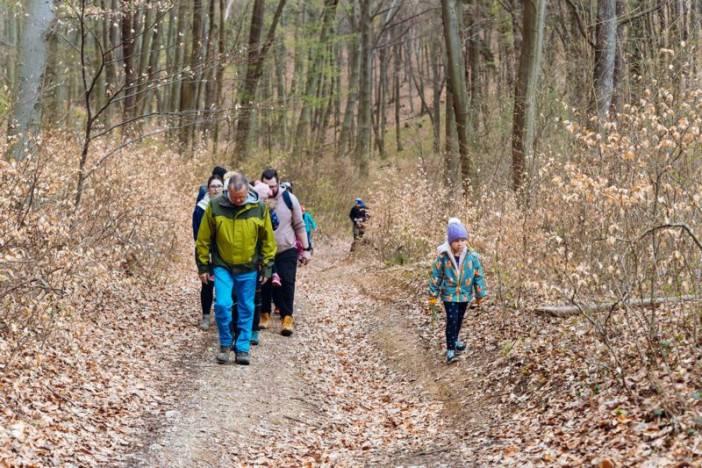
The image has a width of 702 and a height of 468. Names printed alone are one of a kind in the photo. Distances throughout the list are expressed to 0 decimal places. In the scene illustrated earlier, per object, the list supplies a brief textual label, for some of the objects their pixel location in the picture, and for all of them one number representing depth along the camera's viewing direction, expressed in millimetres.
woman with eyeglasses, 10258
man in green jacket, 8656
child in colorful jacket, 8711
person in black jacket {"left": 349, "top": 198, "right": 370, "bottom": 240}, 20656
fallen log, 6270
